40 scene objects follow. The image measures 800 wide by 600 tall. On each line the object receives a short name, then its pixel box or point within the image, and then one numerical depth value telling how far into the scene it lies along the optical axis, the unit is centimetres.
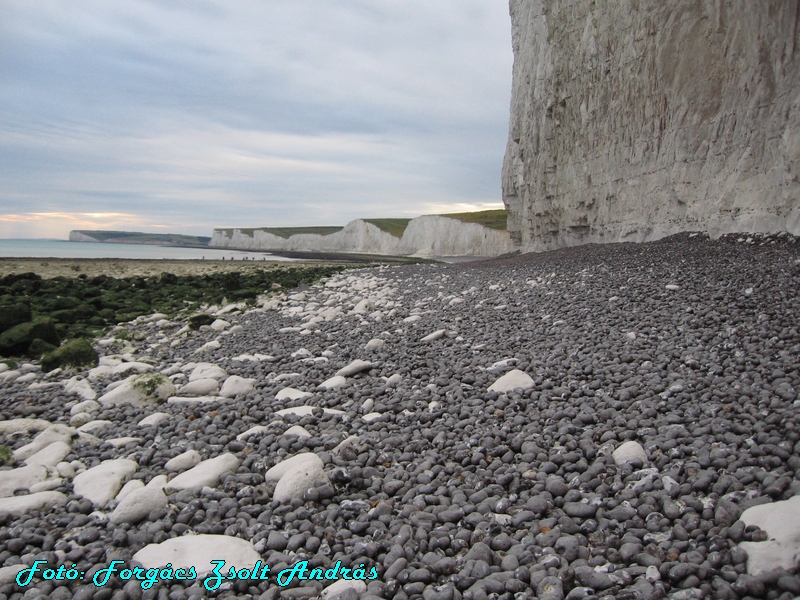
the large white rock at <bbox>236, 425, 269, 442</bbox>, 363
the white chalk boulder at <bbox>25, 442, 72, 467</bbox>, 337
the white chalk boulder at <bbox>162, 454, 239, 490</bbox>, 296
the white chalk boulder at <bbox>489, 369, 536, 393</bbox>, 401
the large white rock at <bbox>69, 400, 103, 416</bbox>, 457
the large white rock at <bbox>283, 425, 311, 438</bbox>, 354
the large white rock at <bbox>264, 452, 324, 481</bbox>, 291
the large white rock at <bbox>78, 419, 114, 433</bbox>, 408
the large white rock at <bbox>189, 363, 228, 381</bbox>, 534
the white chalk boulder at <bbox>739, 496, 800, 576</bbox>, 183
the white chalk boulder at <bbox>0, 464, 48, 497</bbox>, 300
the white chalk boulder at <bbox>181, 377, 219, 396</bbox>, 488
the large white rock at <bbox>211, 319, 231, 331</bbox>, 889
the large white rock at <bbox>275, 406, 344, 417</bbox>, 400
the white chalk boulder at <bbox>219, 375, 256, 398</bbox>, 479
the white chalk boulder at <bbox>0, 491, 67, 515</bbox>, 270
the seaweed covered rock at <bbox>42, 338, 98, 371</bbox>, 643
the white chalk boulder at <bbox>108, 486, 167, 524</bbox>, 262
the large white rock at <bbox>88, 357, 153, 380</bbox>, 595
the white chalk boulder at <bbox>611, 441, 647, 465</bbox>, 274
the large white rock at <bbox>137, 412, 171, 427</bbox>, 408
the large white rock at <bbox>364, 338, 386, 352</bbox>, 588
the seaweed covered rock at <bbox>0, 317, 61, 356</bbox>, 716
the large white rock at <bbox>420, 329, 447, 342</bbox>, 599
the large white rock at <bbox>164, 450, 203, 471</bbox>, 325
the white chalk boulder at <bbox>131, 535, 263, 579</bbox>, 221
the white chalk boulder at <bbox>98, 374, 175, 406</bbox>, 473
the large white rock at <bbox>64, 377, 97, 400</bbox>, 512
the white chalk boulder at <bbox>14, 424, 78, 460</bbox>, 359
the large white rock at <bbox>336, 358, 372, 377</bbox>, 501
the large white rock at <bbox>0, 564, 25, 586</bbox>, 213
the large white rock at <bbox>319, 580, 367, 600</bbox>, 202
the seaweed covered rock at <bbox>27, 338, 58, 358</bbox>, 729
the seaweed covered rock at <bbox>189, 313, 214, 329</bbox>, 900
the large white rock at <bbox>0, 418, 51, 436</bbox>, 402
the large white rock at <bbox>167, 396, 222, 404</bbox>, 450
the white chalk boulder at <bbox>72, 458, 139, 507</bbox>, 289
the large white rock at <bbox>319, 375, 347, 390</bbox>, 473
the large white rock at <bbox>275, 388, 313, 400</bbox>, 450
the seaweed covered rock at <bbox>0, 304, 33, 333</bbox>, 803
